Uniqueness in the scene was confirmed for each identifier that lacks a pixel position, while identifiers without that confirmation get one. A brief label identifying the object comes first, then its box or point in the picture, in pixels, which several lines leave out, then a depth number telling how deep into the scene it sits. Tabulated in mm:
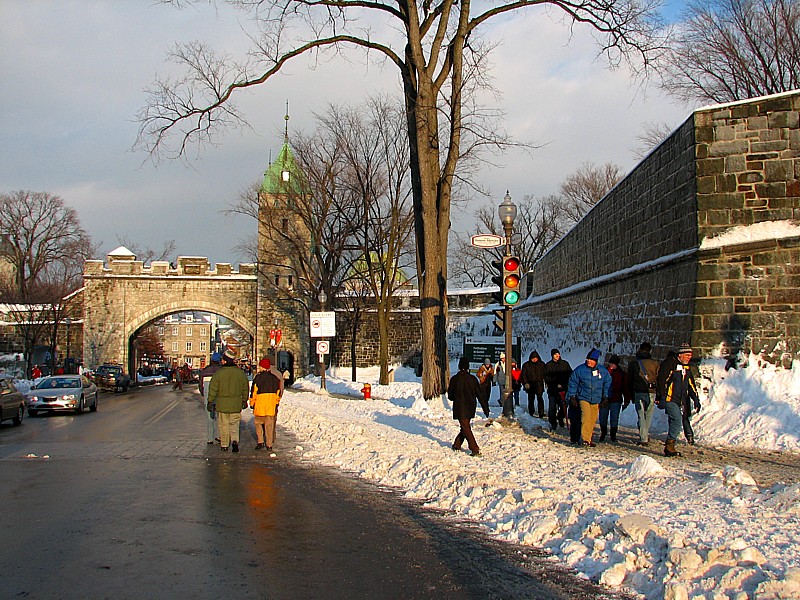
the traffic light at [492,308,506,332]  15721
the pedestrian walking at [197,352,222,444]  14073
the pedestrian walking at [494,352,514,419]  15203
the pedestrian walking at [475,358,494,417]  17088
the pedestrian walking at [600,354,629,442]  13328
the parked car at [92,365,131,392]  45188
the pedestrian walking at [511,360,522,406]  19344
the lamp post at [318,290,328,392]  42400
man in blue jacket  12547
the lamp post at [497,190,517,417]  14930
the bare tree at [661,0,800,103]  32875
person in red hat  13461
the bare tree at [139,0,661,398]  18750
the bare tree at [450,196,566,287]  68625
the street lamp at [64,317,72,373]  53566
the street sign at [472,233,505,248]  15383
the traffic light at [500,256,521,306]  14531
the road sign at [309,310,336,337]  31156
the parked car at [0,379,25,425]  19156
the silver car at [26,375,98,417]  23672
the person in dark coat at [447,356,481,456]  11398
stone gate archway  55094
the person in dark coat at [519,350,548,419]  17156
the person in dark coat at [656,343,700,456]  11070
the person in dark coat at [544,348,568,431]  15594
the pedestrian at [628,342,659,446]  12383
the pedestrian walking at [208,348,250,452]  13047
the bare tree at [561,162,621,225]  66000
